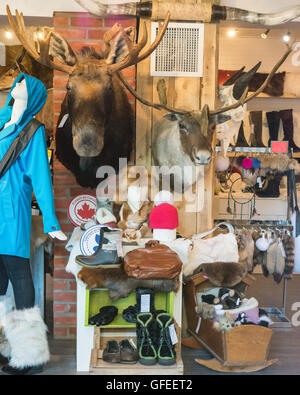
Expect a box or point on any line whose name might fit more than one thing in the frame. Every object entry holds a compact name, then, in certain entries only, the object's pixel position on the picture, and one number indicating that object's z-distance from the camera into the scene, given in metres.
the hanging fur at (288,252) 3.31
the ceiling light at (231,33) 4.96
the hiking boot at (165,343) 2.12
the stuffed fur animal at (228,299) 2.58
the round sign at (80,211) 2.93
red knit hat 2.57
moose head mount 2.45
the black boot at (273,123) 4.97
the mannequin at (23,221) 2.33
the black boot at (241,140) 4.65
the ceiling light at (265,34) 4.70
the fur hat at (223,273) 2.68
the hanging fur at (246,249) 3.20
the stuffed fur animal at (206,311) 2.54
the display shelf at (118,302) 2.40
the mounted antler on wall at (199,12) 2.85
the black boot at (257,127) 4.73
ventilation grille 2.92
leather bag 2.22
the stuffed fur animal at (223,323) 2.43
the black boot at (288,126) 4.95
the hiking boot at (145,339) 2.12
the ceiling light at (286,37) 4.15
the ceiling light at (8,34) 3.52
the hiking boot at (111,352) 2.19
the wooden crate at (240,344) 2.40
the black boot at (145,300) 2.34
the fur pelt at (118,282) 2.32
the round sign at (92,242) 2.38
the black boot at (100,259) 2.31
